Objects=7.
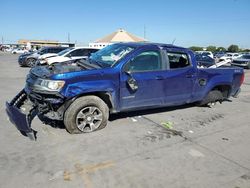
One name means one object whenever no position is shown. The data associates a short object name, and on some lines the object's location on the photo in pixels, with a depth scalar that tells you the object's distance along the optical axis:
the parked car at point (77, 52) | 10.50
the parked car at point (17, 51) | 40.65
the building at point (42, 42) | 74.49
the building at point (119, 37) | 41.28
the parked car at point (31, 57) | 13.73
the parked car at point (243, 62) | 16.64
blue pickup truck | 3.36
